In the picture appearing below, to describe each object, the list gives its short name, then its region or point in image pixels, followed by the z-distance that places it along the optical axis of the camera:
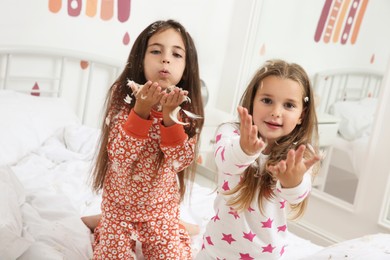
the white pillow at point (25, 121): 2.01
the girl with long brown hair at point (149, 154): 1.38
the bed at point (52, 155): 1.49
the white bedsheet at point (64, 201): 1.50
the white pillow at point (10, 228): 1.29
